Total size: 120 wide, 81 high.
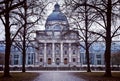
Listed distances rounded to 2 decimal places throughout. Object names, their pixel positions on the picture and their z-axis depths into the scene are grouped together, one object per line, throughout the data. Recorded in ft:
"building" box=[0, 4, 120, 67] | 193.94
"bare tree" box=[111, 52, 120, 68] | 159.49
